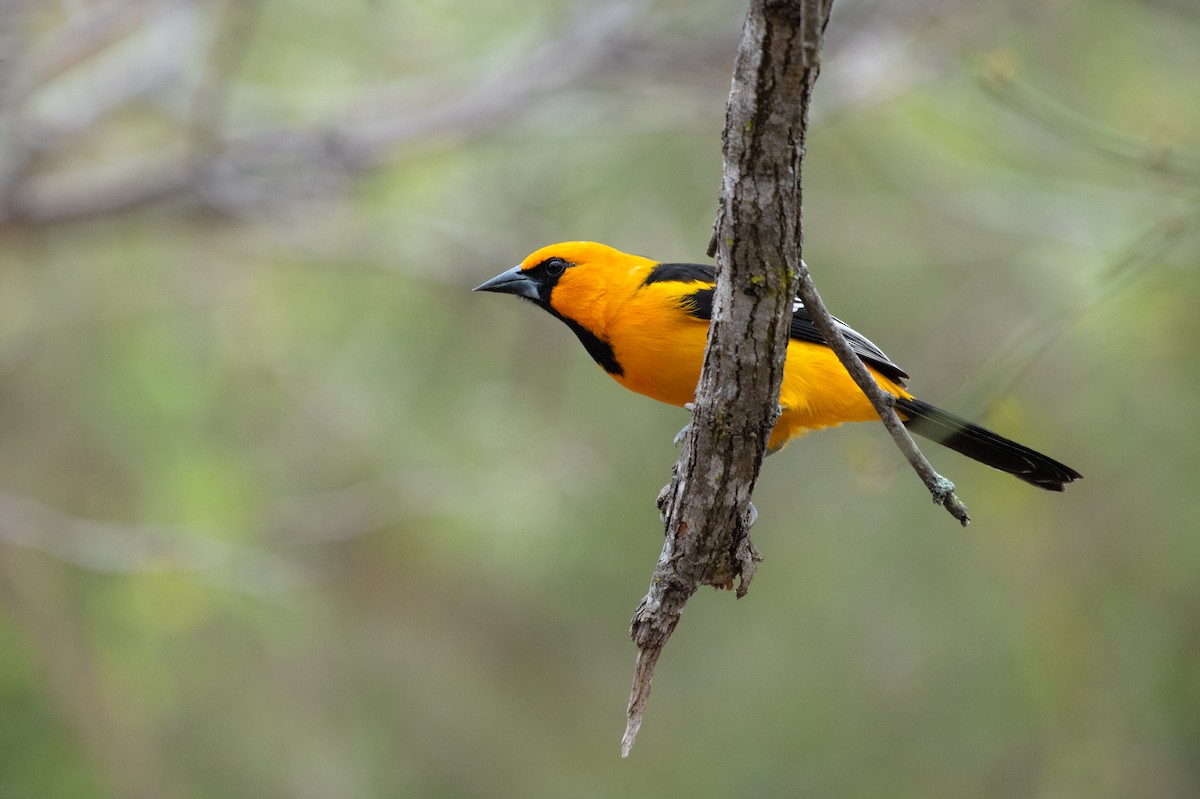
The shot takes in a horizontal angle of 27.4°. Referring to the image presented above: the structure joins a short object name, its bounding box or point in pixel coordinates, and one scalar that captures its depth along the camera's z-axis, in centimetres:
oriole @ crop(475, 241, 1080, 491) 819
